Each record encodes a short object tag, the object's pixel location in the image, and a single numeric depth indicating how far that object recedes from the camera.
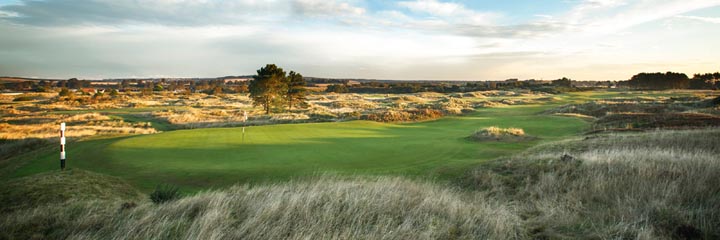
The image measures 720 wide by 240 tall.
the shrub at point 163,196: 6.31
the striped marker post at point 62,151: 10.20
